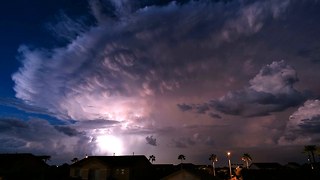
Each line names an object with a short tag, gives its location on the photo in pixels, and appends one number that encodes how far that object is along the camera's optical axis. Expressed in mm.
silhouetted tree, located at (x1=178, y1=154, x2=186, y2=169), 88534
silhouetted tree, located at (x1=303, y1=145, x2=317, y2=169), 49954
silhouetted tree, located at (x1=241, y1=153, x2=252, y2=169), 85859
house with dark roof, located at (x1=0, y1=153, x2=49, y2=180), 31434
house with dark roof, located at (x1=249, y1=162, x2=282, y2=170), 72579
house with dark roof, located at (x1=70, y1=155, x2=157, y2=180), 36756
